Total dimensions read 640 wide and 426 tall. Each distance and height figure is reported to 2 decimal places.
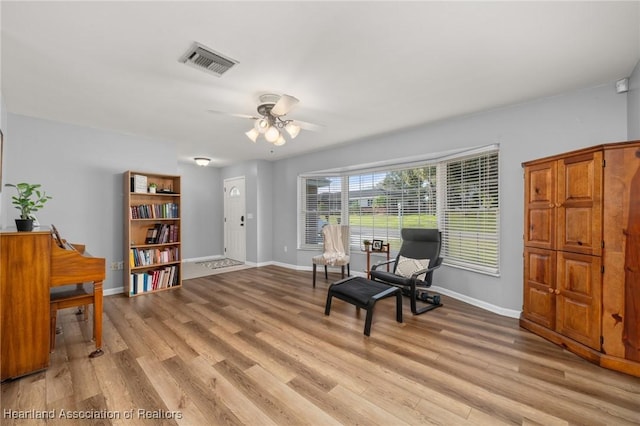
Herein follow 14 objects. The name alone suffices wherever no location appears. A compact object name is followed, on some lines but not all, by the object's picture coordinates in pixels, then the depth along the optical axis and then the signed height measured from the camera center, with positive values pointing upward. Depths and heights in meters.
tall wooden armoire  2.05 -0.37
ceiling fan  2.67 +0.95
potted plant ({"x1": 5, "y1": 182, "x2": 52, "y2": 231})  2.09 +0.04
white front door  6.44 -0.19
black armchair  3.26 -0.74
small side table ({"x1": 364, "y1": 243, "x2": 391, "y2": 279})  4.29 -0.66
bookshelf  3.96 -0.34
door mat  5.95 -1.22
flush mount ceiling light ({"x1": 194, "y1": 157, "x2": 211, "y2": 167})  5.71 +1.15
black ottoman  2.64 -0.89
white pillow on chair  3.56 -0.76
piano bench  2.21 -0.75
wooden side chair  4.70 -0.56
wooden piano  1.89 -0.59
